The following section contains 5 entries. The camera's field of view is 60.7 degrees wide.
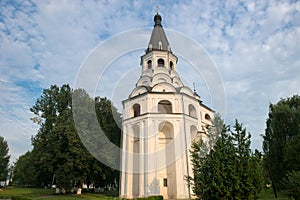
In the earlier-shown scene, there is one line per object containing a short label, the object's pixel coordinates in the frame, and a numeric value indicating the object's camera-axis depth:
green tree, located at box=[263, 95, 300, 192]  26.24
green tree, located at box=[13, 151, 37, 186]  63.57
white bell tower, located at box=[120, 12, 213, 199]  26.98
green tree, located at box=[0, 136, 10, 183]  56.29
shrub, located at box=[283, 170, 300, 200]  14.86
